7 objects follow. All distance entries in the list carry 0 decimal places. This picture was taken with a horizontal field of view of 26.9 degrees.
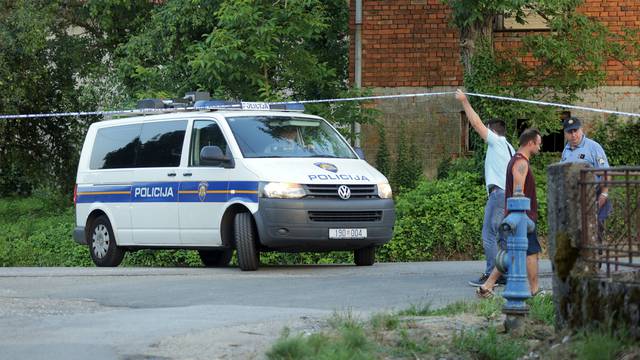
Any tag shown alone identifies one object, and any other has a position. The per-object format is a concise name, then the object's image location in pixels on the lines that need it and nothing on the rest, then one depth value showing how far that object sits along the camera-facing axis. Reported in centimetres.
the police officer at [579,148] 1329
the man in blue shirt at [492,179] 1306
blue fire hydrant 897
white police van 1516
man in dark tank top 1175
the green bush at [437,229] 2039
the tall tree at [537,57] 2255
